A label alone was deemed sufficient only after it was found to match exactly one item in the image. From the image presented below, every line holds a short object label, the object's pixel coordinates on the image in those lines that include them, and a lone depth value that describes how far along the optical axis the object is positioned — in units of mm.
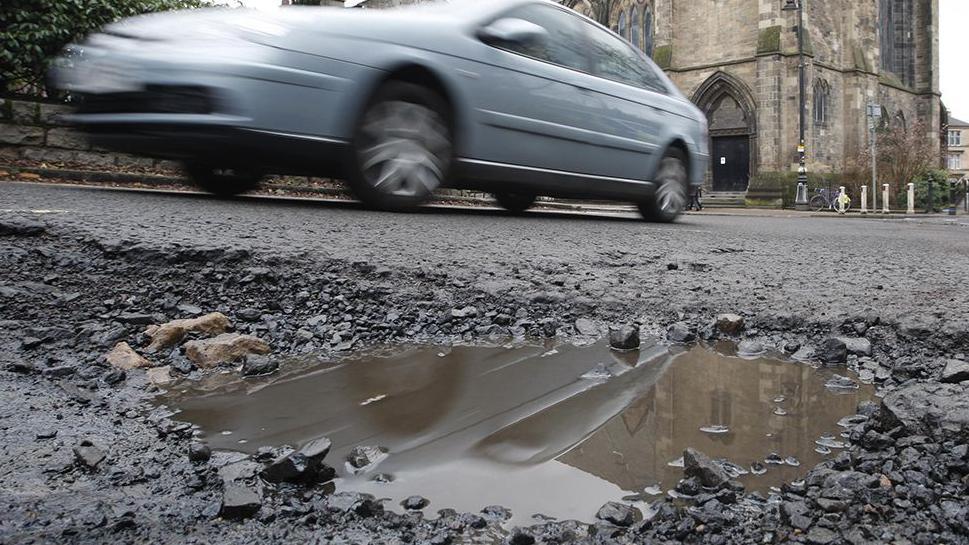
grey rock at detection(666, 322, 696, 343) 2852
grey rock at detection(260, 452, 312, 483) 1531
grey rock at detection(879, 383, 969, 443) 1718
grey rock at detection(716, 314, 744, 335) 2924
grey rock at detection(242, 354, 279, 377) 2342
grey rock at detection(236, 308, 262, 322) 2840
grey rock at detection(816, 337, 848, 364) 2580
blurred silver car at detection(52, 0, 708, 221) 4789
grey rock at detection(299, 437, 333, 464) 1579
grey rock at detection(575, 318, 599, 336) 2947
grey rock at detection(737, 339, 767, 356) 2693
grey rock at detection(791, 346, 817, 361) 2639
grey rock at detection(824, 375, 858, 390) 2302
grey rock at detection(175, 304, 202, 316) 2802
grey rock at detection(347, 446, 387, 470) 1643
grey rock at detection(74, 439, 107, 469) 1570
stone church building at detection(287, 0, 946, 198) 29562
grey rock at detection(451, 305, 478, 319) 2994
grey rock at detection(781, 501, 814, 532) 1347
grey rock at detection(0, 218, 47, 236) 3582
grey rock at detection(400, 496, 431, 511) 1448
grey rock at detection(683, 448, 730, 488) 1520
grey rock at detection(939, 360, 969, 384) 2131
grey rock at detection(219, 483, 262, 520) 1366
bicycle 27000
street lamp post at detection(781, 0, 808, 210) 27062
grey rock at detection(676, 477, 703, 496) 1503
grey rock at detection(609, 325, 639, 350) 2709
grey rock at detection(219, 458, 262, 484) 1532
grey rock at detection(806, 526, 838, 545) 1290
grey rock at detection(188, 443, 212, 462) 1642
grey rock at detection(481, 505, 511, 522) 1409
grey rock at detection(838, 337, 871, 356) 2627
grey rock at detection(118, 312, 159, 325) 2660
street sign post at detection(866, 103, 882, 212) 24922
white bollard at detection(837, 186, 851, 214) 24797
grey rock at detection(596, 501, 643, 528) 1381
